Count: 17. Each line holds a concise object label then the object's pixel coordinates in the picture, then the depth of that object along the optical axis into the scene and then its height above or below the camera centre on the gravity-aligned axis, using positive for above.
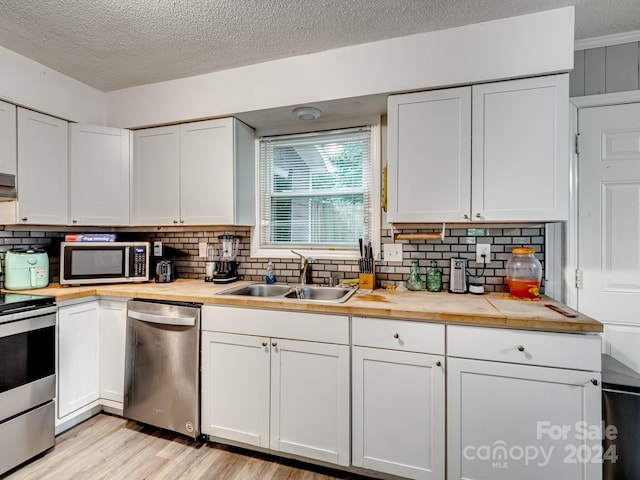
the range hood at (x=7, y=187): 2.05 +0.32
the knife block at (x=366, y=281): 2.23 -0.29
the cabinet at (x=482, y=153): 1.76 +0.49
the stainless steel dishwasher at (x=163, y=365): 2.02 -0.80
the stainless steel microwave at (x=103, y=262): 2.37 -0.18
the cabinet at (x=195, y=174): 2.41 +0.49
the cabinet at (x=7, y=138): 2.08 +0.63
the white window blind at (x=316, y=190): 2.49 +0.39
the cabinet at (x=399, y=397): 1.62 -0.80
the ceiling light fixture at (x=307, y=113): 2.24 +0.88
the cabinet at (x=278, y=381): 1.77 -0.81
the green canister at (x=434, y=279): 2.17 -0.26
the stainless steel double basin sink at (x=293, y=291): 2.26 -0.38
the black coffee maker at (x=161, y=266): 2.58 -0.23
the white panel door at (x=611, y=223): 1.94 +0.10
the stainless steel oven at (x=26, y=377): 1.76 -0.79
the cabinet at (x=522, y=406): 1.44 -0.76
